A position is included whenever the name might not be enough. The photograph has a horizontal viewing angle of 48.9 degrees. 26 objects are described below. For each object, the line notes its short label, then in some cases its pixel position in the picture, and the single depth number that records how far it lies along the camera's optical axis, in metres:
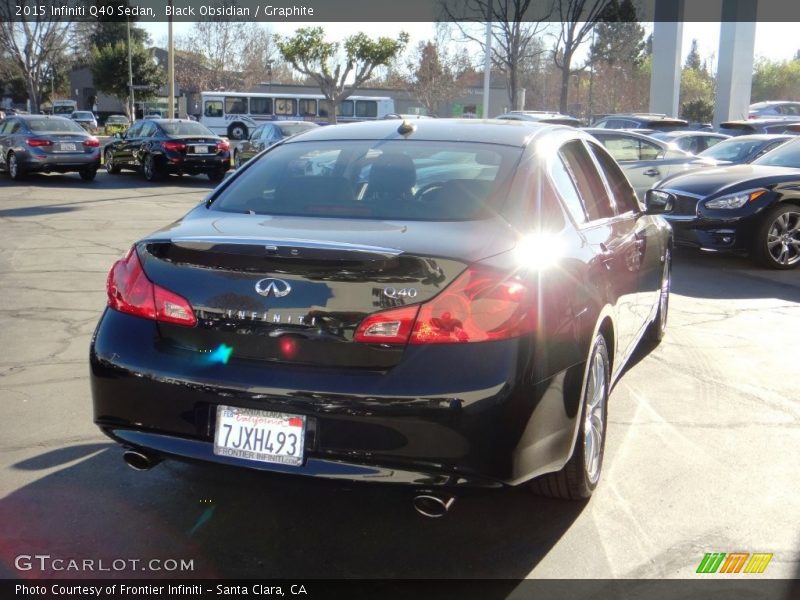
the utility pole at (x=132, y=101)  55.03
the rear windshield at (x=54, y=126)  19.66
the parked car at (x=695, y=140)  16.77
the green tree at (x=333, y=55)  42.06
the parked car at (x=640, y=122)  19.72
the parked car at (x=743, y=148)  13.14
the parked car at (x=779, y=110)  38.56
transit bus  44.97
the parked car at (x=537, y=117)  16.95
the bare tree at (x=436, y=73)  60.84
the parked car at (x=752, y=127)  19.58
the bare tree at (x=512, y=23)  40.38
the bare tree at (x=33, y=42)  52.78
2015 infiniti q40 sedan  2.97
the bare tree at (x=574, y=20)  40.84
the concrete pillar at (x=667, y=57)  33.16
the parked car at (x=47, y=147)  19.45
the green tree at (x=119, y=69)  63.47
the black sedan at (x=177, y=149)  20.81
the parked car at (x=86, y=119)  51.97
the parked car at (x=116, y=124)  52.88
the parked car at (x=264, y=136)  21.31
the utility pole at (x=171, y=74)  27.90
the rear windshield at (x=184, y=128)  21.08
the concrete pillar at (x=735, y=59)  30.72
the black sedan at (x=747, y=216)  9.91
